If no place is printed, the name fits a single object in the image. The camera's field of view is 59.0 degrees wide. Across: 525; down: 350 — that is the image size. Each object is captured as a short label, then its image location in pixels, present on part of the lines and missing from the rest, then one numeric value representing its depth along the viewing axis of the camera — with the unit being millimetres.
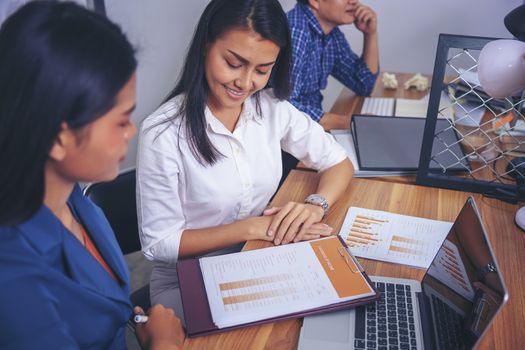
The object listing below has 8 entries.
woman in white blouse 1090
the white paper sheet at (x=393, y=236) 999
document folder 779
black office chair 1171
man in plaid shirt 1890
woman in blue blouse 548
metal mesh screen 1162
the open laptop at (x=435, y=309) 654
